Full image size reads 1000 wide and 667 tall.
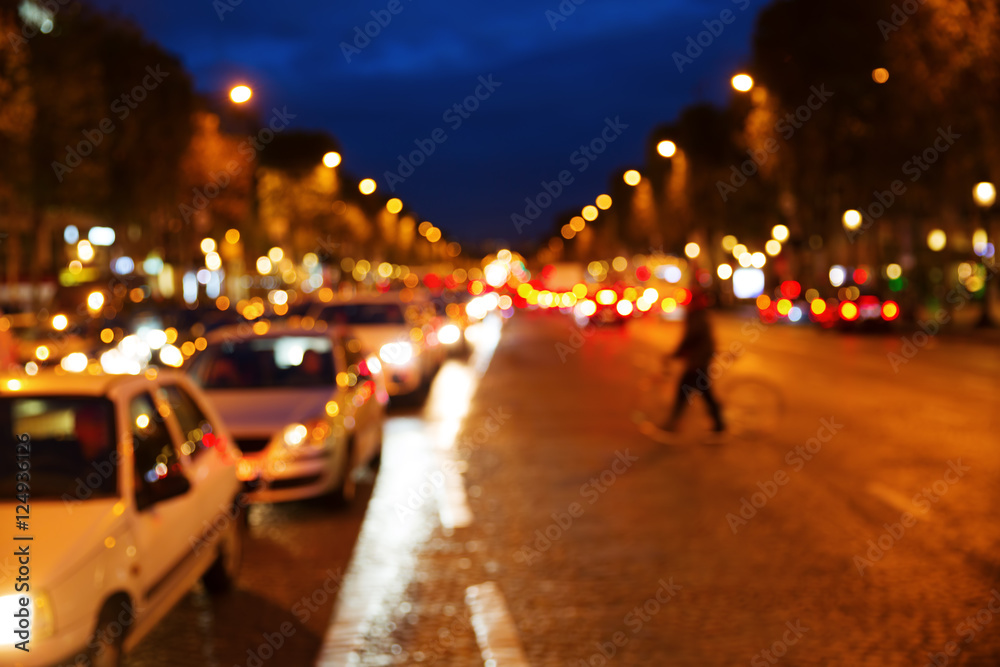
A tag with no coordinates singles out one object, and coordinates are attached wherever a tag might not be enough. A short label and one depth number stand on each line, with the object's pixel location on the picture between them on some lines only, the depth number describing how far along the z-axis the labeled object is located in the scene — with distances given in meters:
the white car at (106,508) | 5.04
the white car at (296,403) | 10.31
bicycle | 15.42
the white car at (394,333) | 20.27
